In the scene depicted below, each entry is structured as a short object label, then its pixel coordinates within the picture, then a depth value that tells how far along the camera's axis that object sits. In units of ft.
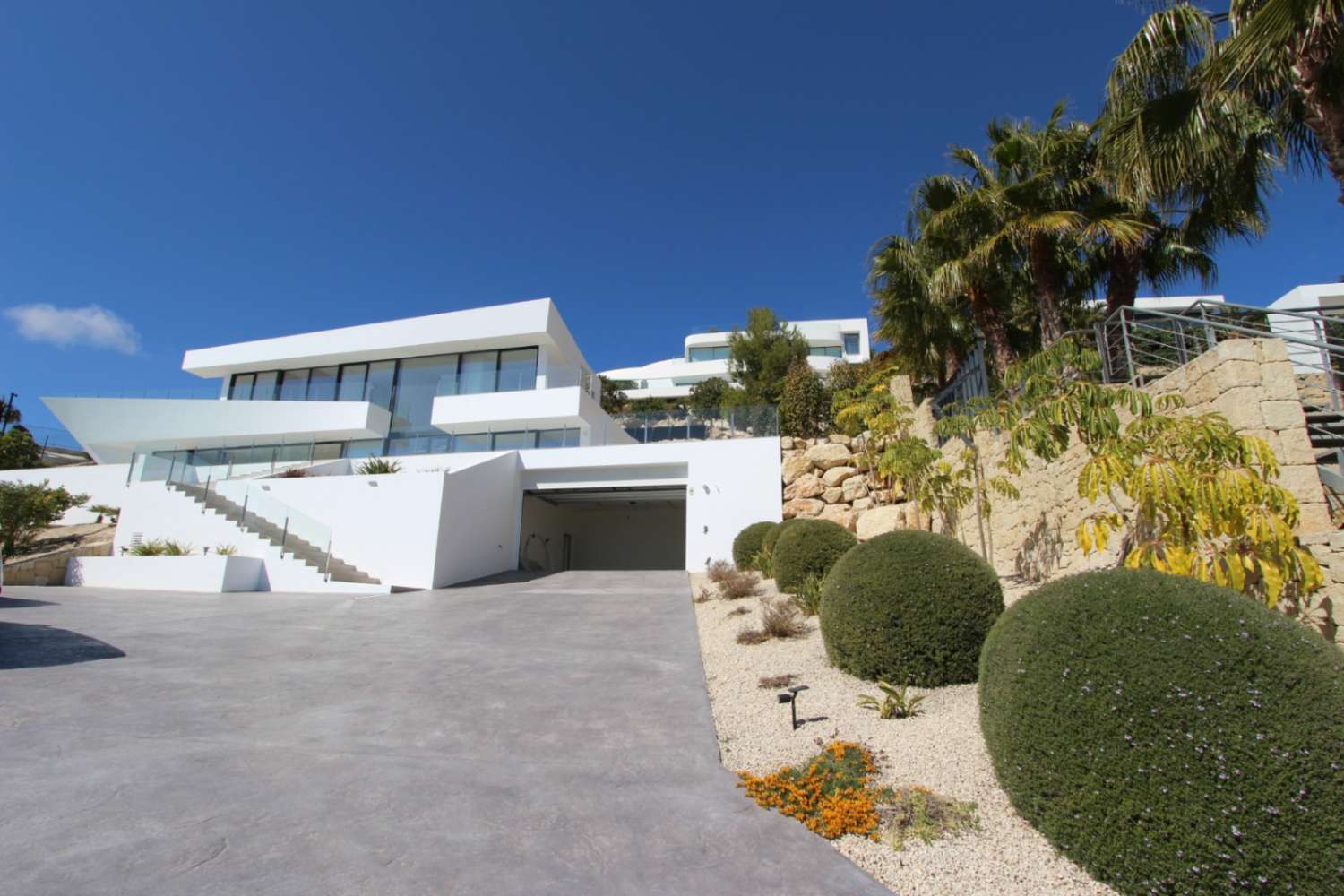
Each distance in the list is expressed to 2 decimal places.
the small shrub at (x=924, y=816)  9.91
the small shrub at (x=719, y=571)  42.27
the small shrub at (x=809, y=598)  27.37
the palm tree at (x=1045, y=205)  33.27
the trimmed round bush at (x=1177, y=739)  7.29
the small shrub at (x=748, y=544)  50.21
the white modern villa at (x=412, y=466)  49.32
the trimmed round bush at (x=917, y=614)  16.84
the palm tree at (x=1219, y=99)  19.57
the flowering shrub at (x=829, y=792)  10.12
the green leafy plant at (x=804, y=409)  67.36
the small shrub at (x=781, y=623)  24.34
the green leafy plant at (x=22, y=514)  54.19
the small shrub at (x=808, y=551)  32.91
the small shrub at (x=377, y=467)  60.34
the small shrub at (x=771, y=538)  44.75
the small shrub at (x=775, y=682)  18.21
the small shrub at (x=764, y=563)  43.29
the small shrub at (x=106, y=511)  74.08
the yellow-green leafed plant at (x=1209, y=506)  14.34
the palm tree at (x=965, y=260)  35.99
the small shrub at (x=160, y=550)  49.19
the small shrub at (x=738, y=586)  35.88
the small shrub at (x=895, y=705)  15.01
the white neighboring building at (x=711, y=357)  155.12
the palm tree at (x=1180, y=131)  22.88
